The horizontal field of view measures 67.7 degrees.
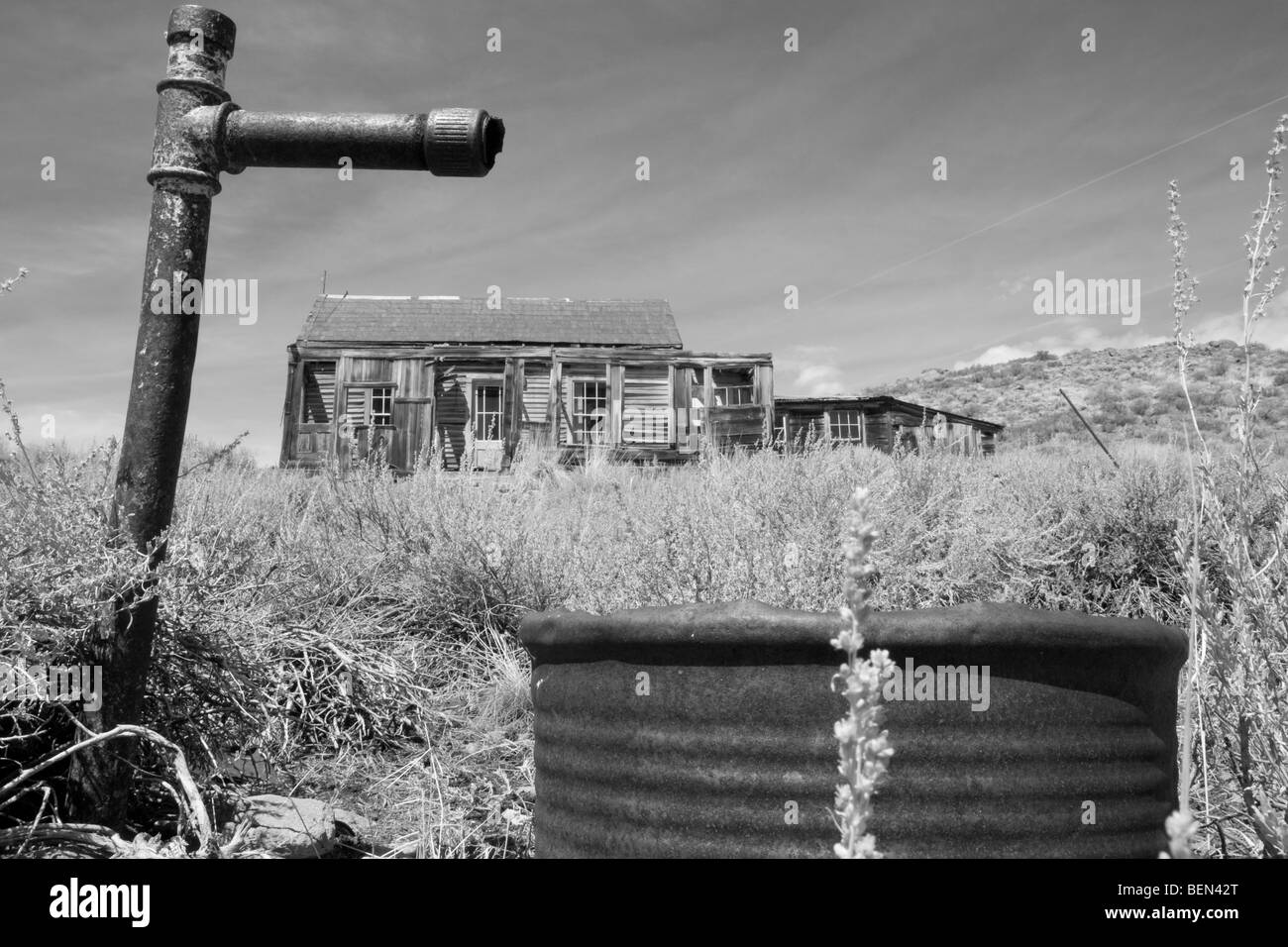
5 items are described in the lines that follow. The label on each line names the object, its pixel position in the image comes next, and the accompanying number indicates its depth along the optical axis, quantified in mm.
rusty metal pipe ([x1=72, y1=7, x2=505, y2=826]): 2170
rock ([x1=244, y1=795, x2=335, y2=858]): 2375
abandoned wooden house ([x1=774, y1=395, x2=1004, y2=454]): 25531
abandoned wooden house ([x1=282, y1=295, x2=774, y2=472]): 19906
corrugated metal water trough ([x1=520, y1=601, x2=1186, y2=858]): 1647
